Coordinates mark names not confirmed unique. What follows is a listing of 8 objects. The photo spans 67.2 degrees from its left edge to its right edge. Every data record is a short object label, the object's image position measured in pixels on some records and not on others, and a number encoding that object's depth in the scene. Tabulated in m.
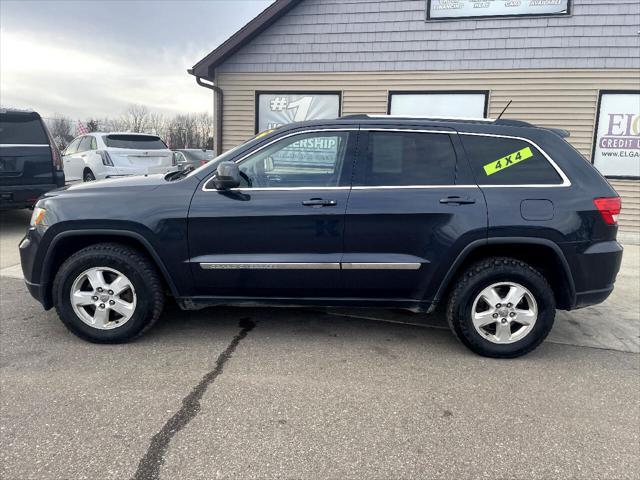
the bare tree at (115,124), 54.49
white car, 10.59
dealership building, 8.16
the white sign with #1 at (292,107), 9.30
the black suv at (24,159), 7.32
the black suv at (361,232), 3.46
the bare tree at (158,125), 57.59
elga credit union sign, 8.25
